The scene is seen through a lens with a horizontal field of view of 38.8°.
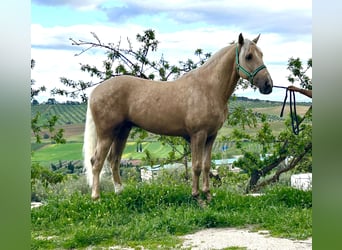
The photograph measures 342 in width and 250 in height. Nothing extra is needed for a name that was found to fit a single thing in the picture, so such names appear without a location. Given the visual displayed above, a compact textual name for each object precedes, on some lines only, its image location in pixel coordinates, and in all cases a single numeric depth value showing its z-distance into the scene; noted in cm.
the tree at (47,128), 579
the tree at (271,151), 625
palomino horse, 454
